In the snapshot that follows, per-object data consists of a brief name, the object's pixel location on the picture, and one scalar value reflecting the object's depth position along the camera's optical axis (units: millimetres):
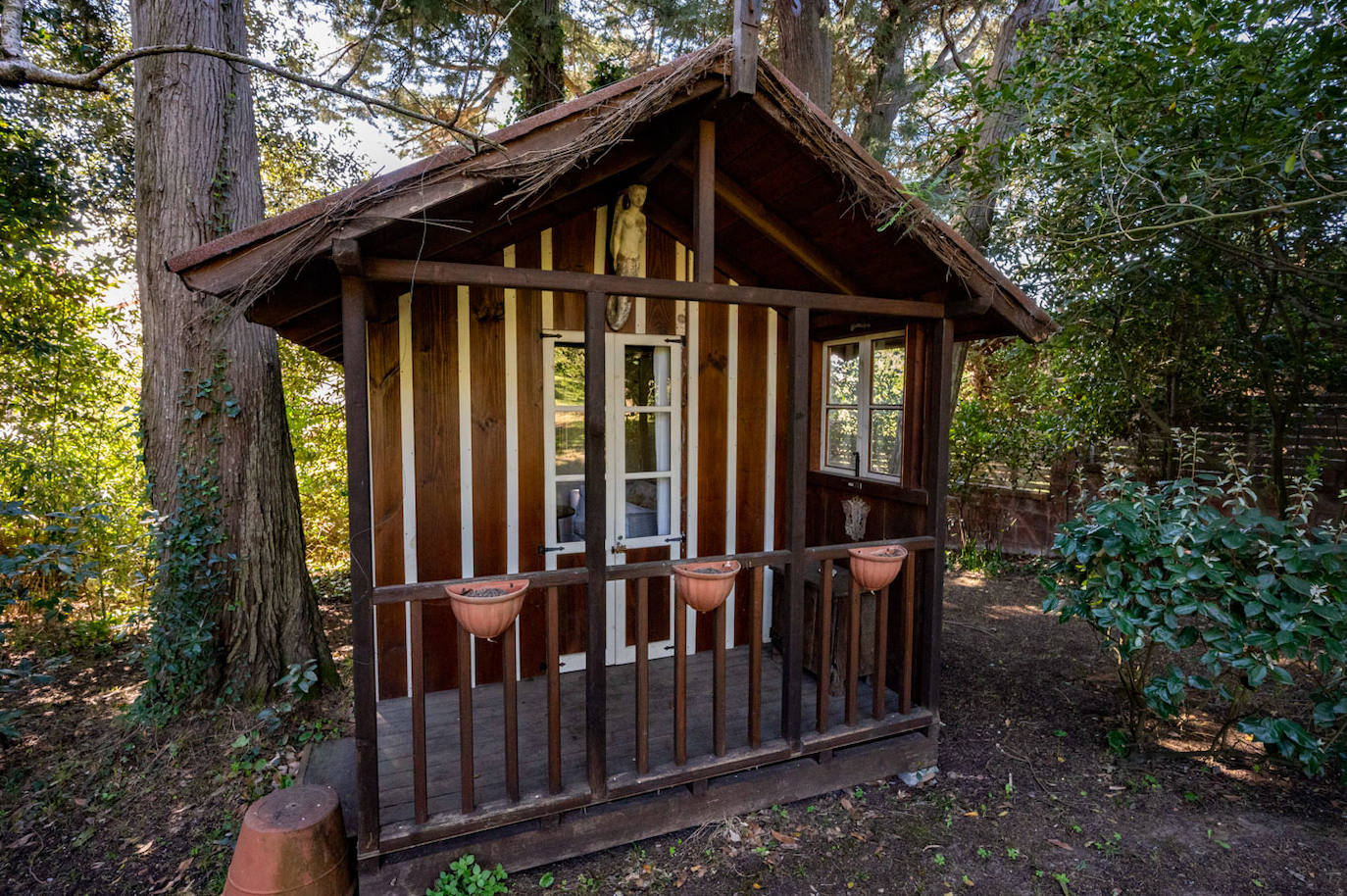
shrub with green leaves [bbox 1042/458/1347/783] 2520
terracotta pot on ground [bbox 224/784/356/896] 1984
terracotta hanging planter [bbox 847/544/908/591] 2742
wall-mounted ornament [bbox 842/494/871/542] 3787
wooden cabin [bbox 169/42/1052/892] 2148
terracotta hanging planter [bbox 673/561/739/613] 2416
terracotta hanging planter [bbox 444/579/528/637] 2100
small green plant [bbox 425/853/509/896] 2150
